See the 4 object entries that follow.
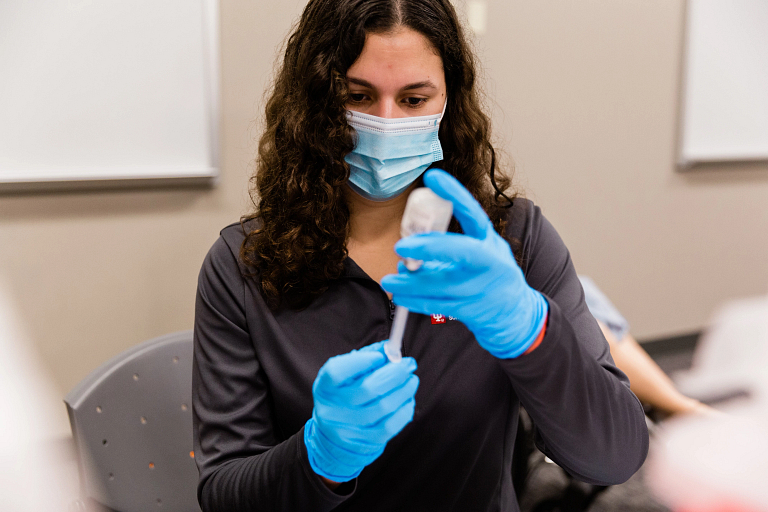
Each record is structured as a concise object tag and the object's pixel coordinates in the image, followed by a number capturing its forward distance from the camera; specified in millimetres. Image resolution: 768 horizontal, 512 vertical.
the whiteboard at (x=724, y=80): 2801
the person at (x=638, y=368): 1812
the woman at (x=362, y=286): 870
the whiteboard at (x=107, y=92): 1736
